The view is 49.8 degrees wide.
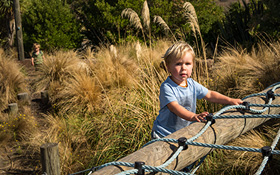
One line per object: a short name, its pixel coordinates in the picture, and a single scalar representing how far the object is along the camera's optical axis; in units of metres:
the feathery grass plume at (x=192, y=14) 4.56
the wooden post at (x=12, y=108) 6.15
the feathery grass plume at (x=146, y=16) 4.77
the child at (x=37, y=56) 8.81
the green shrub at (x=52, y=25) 12.75
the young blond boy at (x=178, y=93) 2.33
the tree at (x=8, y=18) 17.53
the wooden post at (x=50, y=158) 3.27
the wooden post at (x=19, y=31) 11.70
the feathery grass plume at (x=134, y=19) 4.95
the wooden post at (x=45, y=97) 6.86
